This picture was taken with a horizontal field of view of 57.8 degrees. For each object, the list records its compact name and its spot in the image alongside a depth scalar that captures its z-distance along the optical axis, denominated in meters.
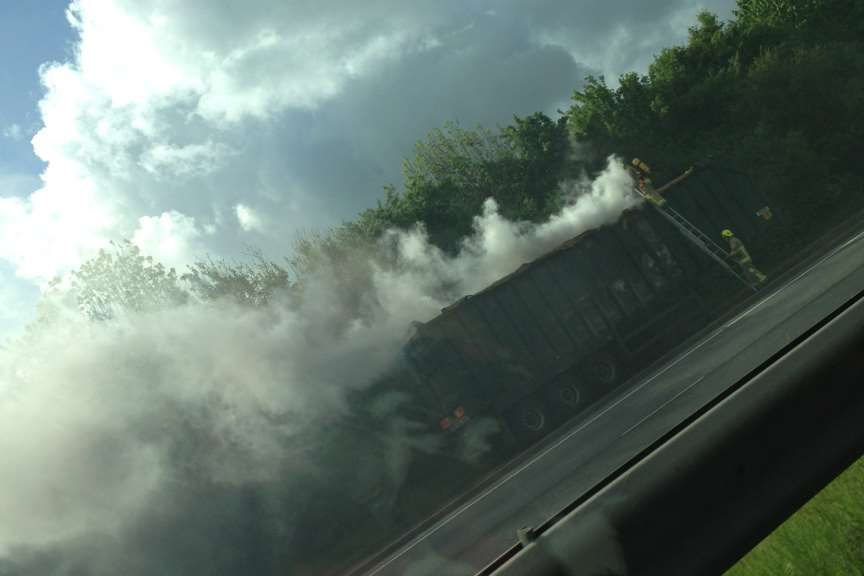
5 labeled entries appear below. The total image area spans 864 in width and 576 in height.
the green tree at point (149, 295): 35.50
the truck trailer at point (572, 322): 16.14
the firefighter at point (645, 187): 18.42
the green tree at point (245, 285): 38.52
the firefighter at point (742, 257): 19.28
